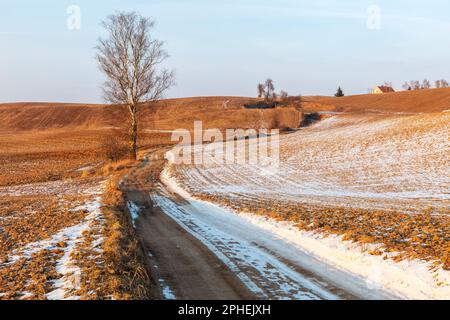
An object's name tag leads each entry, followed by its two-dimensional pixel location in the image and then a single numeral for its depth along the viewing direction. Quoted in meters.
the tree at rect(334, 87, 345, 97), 143.50
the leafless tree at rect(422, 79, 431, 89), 186.25
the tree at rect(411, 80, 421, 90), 177.00
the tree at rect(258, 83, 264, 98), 119.52
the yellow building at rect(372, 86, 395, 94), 158.80
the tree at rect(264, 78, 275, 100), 113.80
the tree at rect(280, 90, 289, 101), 108.46
